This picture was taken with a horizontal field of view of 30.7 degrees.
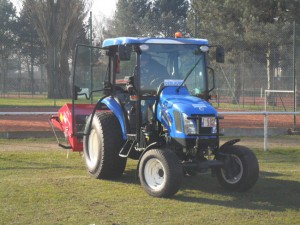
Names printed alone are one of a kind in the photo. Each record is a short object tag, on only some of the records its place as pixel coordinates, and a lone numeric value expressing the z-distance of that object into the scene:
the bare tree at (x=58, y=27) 26.55
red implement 10.15
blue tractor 7.59
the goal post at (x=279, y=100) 21.26
